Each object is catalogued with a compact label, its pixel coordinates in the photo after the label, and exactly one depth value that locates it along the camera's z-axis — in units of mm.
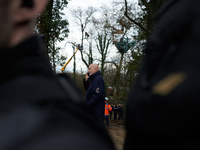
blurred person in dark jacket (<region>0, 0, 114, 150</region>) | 415
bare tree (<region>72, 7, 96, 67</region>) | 26172
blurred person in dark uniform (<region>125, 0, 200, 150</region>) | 703
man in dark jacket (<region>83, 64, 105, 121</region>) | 5551
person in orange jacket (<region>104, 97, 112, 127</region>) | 10135
